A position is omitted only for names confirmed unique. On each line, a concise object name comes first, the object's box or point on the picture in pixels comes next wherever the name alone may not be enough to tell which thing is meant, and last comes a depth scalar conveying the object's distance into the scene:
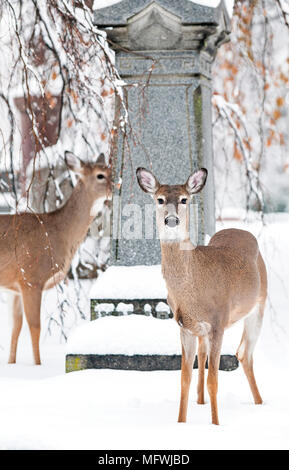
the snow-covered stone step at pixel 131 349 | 11.12
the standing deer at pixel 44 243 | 12.92
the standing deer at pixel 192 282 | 8.21
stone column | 12.13
